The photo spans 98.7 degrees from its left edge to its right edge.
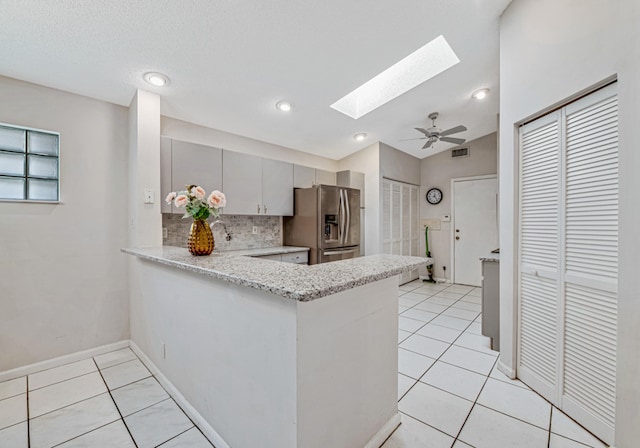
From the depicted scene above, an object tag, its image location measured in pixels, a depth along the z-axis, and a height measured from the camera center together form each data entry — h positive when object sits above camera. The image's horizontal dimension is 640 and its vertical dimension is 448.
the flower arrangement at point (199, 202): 1.98 +0.15
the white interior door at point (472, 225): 5.07 -0.01
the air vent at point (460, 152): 5.29 +1.41
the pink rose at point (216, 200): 1.97 +0.17
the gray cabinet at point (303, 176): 4.00 +0.71
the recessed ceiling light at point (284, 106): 3.04 +1.33
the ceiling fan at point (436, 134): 3.48 +1.19
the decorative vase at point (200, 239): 1.93 -0.11
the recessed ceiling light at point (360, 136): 4.21 +1.36
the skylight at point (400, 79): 2.85 +1.69
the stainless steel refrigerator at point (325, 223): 3.74 +0.01
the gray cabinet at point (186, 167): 2.74 +0.60
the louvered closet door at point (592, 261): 1.50 -0.21
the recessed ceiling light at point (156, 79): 2.32 +1.25
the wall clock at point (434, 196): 5.66 +0.59
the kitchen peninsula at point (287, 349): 1.07 -0.60
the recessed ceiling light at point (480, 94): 3.40 +1.64
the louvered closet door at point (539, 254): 1.86 -0.21
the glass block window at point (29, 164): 2.21 +0.49
